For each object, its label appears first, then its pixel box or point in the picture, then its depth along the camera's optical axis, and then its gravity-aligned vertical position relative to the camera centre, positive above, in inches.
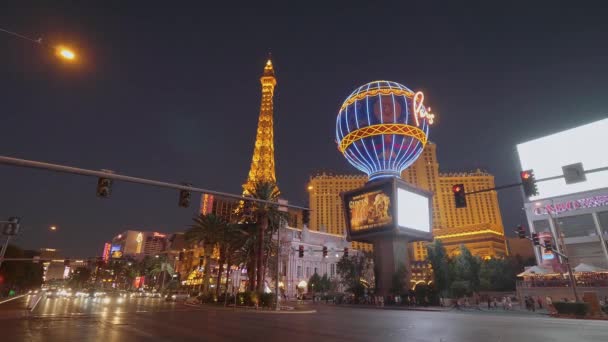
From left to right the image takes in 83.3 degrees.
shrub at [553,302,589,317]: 981.8 -59.8
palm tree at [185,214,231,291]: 1776.7 +272.2
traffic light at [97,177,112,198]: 462.6 +126.7
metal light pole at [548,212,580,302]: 1045.2 +25.4
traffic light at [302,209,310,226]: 697.0 +137.8
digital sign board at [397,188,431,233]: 1861.5 +404.5
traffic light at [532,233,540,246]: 1042.9 +138.9
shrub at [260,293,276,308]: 1299.8 -53.0
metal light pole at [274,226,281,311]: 1163.9 -17.0
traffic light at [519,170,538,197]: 550.9 +160.3
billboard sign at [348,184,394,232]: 1861.5 +412.3
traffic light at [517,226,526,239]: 999.8 +154.7
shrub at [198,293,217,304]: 1638.8 -60.8
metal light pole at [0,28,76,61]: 390.4 +259.3
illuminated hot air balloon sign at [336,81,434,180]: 1883.6 +848.1
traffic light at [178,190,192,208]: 538.0 +129.2
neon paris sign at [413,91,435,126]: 1941.3 +978.1
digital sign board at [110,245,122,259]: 7099.9 +709.3
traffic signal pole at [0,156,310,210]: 411.5 +142.7
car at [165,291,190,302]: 2007.6 -73.9
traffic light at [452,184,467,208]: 603.5 +154.3
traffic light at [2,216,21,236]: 962.7 +157.9
